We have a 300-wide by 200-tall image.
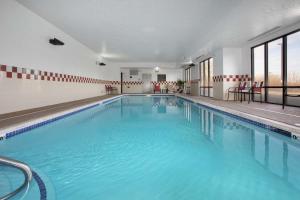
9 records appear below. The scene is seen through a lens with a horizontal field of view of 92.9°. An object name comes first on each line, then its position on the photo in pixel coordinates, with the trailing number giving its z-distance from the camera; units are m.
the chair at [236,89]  5.02
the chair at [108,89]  9.36
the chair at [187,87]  9.98
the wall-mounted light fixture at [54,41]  3.93
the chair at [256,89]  4.35
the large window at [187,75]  10.29
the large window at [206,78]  7.12
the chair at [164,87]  11.84
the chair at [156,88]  11.25
